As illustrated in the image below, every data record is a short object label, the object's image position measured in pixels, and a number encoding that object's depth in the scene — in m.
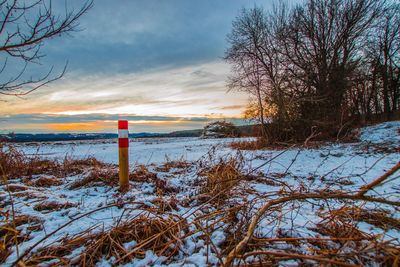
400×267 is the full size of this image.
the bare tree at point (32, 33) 3.10
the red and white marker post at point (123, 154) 3.08
